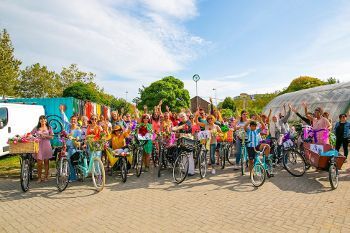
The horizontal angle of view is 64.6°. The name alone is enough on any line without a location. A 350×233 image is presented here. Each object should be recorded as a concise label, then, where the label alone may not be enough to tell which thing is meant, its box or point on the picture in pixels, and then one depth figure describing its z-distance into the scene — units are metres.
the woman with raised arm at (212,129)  8.59
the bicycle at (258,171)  6.97
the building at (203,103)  65.06
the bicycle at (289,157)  8.07
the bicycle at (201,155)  7.98
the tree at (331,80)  42.76
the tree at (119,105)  39.92
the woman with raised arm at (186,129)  8.10
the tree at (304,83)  47.44
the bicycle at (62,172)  6.71
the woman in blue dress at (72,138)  7.53
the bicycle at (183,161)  7.47
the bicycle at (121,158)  7.58
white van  11.37
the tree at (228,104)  43.44
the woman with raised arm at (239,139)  9.12
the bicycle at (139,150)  8.57
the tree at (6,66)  19.45
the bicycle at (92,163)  6.88
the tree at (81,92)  26.72
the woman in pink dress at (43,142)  7.53
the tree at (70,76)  42.81
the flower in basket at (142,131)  8.63
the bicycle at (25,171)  6.75
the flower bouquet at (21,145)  6.71
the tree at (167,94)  50.84
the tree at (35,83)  38.56
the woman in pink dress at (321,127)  8.34
